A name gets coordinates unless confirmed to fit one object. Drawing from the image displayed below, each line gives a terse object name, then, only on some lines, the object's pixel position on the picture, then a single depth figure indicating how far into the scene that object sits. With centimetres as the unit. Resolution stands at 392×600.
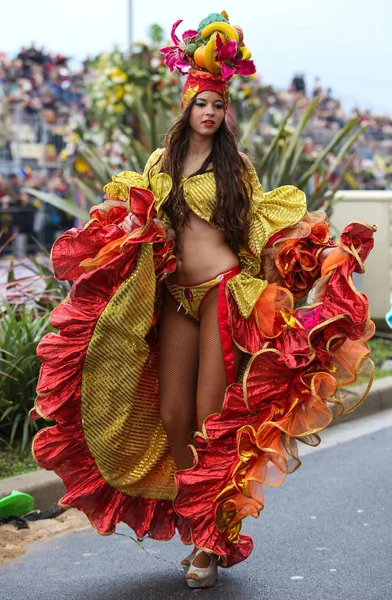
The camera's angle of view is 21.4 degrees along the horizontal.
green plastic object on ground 509
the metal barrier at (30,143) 1585
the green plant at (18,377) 621
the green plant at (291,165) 829
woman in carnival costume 395
